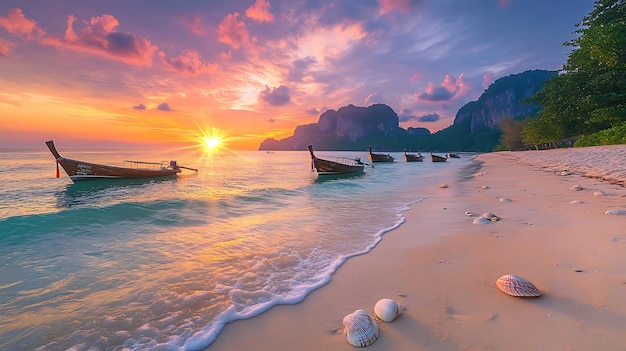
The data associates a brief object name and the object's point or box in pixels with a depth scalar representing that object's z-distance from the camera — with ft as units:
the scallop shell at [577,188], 33.04
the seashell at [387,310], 9.95
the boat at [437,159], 178.03
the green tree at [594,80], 73.51
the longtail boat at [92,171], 74.08
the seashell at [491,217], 23.36
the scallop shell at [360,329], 8.81
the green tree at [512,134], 264.72
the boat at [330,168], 96.12
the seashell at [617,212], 20.53
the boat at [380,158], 182.11
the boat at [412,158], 189.26
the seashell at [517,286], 10.64
